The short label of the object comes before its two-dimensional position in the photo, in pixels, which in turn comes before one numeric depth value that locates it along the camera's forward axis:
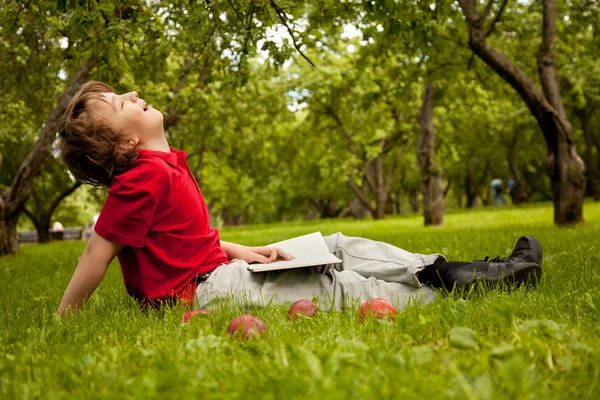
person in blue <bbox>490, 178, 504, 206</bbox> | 34.31
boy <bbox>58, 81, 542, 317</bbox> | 3.02
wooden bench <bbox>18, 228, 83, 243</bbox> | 34.22
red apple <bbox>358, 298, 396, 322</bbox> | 2.72
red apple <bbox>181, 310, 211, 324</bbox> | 2.76
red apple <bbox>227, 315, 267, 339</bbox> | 2.43
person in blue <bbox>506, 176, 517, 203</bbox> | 37.47
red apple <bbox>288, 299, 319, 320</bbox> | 2.92
